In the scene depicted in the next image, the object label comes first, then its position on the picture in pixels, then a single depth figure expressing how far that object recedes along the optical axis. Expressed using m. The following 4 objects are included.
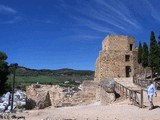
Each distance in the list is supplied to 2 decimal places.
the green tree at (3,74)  18.46
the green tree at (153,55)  18.84
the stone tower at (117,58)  21.25
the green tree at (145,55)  20.72
